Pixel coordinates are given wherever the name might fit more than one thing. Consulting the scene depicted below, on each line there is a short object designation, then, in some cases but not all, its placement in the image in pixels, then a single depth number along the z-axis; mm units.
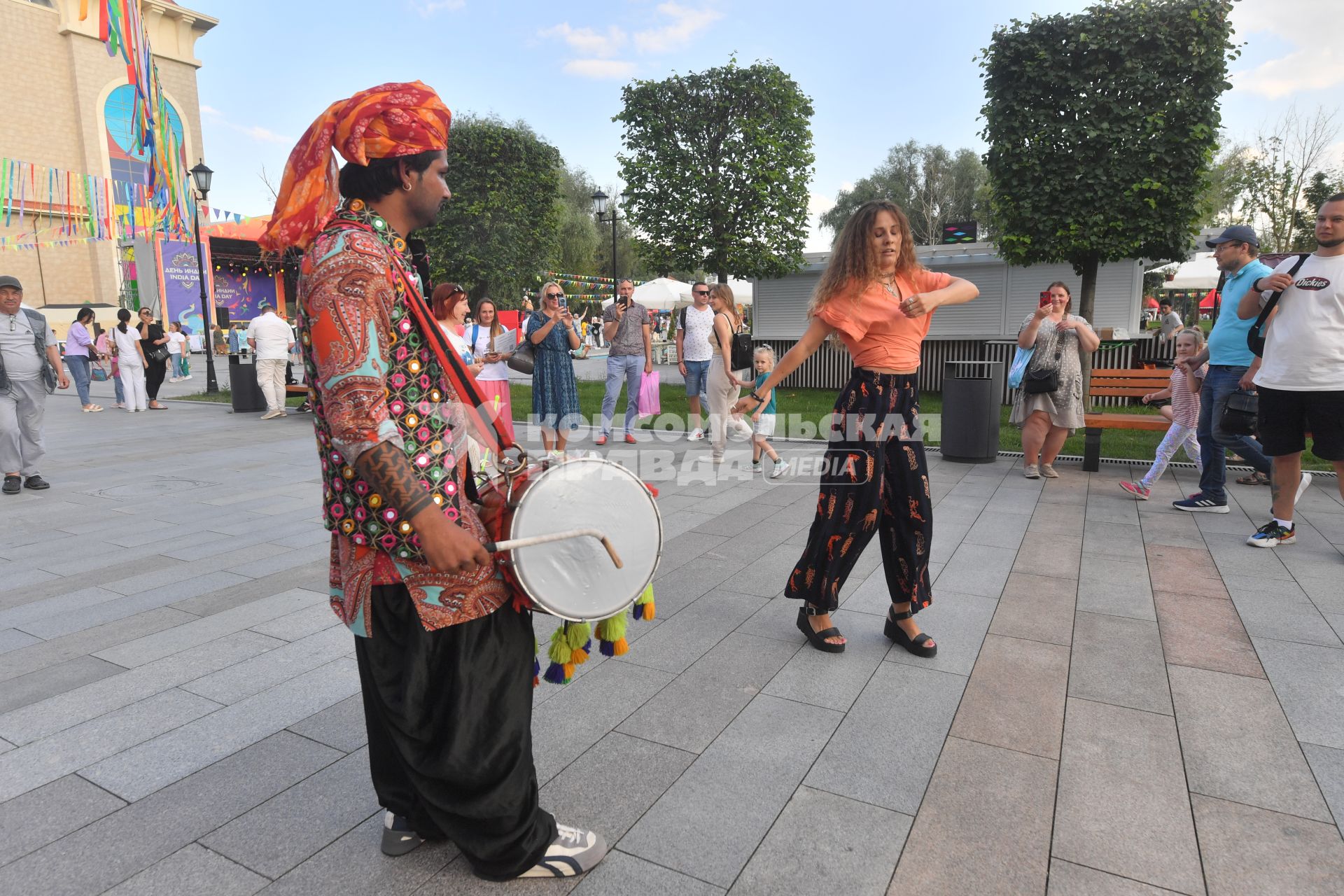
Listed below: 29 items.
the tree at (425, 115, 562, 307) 29031
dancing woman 3172
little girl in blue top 7484
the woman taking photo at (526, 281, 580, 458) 7574
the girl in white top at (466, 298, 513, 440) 7945
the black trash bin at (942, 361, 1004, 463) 7633
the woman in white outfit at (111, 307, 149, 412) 12828
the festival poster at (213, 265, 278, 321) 33000
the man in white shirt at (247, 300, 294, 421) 11914
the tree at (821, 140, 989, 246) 45406
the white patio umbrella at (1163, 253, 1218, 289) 20969
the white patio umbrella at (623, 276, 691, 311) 20547
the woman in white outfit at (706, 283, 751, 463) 7438
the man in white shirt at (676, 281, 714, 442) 9008
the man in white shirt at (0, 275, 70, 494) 6652
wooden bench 7098
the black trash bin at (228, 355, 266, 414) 12898
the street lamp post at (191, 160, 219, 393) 15953
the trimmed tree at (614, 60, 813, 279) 17562
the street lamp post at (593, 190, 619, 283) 18797
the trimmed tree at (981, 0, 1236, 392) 10375
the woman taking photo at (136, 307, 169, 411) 14266
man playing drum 1534
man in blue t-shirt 5129
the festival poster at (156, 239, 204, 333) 29641
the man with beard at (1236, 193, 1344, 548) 4266
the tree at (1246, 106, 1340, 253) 20234
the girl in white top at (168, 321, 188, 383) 20391
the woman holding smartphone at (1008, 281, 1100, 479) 6562
